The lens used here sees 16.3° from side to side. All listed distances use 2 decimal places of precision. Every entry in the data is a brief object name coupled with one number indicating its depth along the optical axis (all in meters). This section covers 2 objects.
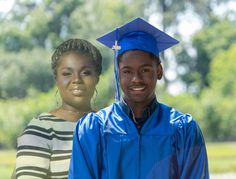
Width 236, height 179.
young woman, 3.12
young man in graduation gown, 2.87
